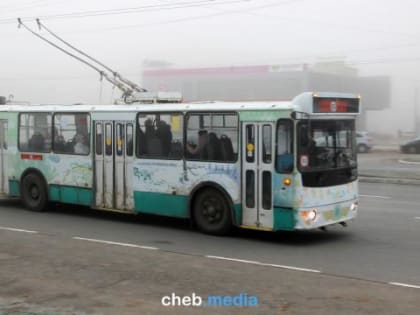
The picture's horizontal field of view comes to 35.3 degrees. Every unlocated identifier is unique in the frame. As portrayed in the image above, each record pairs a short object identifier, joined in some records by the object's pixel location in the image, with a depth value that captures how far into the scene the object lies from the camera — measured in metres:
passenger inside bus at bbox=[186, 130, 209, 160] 10.60
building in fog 51.00
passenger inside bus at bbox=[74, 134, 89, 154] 12.54
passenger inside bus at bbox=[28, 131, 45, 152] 13.40
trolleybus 9.59
